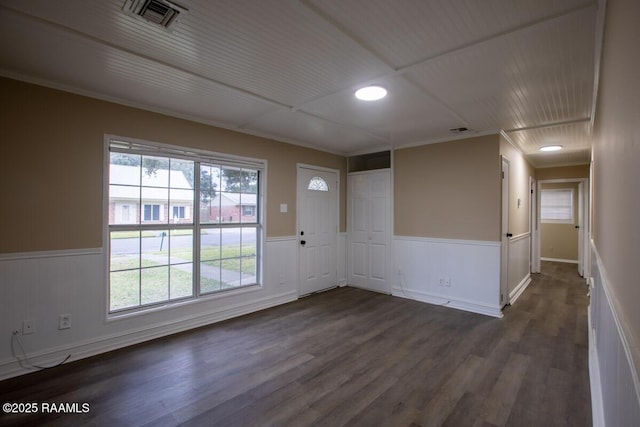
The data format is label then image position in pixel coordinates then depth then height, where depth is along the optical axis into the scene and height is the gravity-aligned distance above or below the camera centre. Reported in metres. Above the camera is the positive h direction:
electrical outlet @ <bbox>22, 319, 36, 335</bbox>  2.56 -0.98
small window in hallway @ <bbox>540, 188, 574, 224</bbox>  8.00 +0.31
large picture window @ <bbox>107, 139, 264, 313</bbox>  3.14 -0.13
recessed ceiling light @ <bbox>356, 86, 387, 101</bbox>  2.72 +1.14
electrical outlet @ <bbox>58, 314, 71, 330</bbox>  2.73 -1.00
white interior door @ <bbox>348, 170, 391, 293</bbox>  5.15 -0.27
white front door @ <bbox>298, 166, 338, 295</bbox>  4.93 -0.25
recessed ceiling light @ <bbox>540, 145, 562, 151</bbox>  4.94 +1.15
